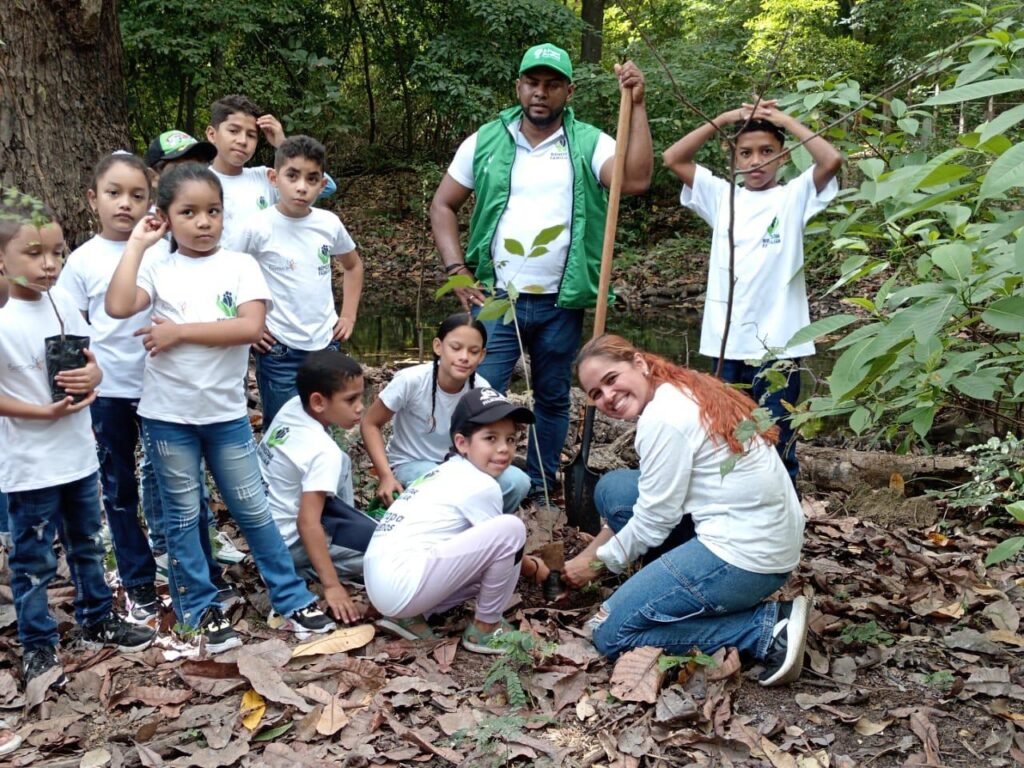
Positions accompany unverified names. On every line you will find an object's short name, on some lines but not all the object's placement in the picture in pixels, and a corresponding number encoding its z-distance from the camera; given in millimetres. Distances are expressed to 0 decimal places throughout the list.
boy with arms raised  4039
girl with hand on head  3102
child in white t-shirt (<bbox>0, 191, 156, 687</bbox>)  2820
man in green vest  4211
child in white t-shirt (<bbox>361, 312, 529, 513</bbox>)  3983
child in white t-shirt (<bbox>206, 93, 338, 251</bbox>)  4242
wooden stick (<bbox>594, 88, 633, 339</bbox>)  3713
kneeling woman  3002
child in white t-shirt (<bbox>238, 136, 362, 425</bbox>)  4023
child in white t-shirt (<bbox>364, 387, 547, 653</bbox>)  3158
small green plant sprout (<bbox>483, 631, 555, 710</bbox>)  2842
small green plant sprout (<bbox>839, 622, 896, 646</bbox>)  3193
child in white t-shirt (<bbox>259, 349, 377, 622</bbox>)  3400
